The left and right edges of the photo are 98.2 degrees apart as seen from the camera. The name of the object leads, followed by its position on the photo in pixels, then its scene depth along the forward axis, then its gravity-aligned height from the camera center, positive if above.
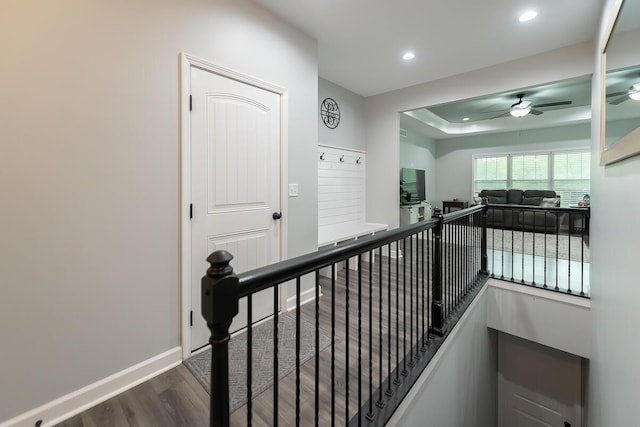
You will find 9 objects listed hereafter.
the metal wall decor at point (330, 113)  3.99 +1.42
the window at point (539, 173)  7.16 +1.03
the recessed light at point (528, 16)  2.57 +1.83
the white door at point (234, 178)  2.05 +0.24
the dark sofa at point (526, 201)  6.40 +0.20
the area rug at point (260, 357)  1.72 -1.07
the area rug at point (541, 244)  4.52 -0.66
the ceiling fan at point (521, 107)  4.75 +1.77
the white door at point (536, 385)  3.77 -2.48
